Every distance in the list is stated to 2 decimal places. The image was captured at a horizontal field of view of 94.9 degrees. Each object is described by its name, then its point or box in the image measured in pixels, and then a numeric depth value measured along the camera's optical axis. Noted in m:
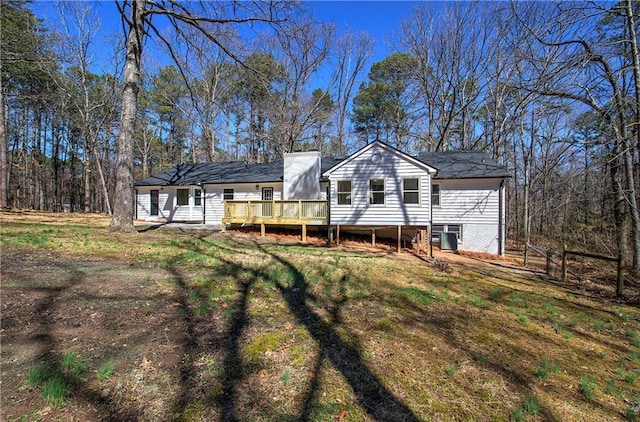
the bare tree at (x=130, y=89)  9.46
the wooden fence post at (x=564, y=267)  9.41
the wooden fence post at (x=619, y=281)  7.69
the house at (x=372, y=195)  13.25
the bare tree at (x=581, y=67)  8.80
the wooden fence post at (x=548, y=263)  10.48
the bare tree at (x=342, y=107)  25.78
